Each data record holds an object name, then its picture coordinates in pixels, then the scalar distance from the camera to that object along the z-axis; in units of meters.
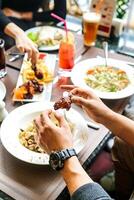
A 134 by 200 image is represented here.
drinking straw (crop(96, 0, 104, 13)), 1.76
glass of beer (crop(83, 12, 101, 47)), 1.63
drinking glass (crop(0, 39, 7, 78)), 1.34
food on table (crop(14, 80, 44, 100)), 1.25
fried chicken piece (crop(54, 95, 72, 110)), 1.09
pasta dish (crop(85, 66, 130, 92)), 1.35
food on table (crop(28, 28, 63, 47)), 1.65
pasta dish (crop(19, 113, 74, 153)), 1.02
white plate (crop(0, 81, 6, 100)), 1.26
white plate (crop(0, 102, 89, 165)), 0.97
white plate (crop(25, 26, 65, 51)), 1.72
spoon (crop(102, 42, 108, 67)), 1.53
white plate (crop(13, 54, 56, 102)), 1.26
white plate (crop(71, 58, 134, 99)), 1.28
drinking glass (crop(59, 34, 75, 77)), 1.43
